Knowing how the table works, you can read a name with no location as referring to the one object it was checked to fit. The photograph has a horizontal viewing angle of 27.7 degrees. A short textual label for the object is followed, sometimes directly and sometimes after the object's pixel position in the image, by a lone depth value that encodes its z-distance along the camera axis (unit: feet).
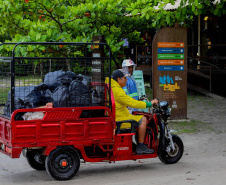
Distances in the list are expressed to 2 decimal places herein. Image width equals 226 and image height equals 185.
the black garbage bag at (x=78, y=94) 22.07
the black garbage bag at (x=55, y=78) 23.08
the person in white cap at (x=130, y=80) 31.04
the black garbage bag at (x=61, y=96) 21.88
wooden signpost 38.86
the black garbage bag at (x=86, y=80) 22.96
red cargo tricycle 20.93
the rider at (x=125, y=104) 23.12
